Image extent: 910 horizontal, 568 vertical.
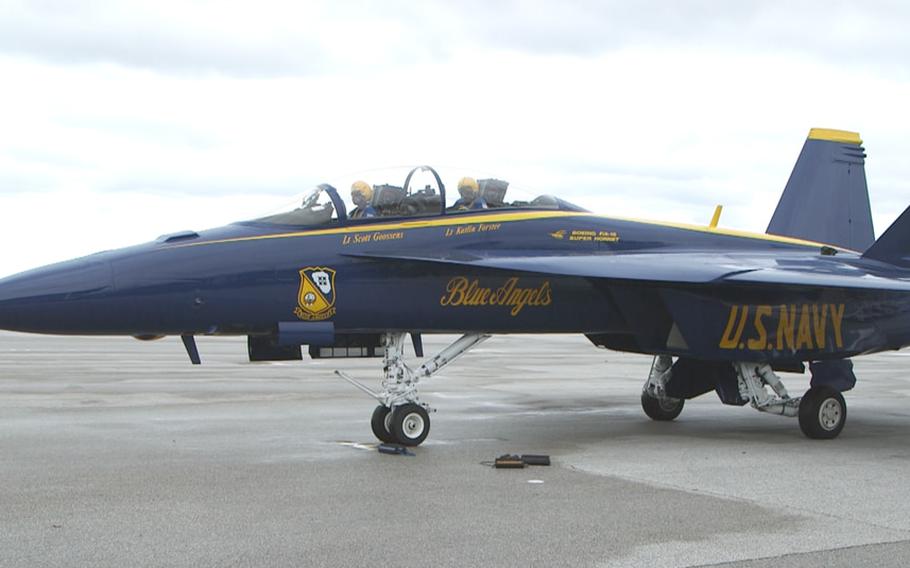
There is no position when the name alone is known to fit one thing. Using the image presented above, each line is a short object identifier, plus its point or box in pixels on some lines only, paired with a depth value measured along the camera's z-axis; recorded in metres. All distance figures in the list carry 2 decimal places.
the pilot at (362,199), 10.31
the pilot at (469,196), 10.71
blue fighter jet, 9.27
